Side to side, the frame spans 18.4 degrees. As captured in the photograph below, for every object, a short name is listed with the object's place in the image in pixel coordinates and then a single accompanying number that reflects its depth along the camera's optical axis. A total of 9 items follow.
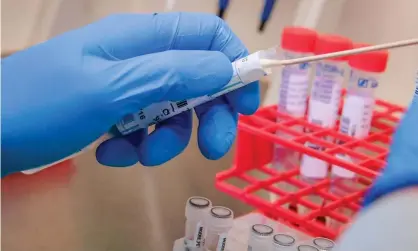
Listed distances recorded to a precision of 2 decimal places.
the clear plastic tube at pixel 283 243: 0.59
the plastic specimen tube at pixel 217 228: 0.61
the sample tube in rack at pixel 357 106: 0.64
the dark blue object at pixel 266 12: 0.71
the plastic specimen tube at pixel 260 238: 0.60
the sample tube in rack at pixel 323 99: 0.65
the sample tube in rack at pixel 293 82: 0.65
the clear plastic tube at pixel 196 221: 0.62
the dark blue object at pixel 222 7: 0.71
